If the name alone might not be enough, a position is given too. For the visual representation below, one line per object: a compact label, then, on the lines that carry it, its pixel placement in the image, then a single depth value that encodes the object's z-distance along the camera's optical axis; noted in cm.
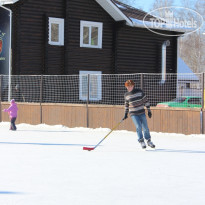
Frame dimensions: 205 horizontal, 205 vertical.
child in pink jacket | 1745
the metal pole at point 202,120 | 1527
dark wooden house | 2317
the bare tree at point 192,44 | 5538
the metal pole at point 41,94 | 1963
